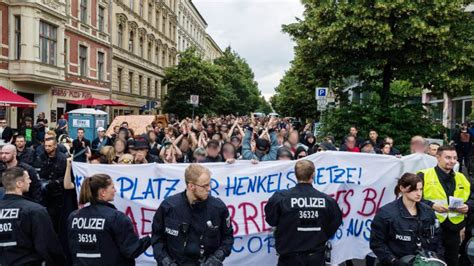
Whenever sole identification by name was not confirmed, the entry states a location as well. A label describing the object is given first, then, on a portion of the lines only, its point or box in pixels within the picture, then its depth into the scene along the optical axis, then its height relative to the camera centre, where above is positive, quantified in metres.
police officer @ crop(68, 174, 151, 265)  3.96 -0.93
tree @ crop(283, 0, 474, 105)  13.05 +2.44
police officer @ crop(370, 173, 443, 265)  4.11 -0.88
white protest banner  6.00 -0.83
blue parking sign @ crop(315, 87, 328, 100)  18.62 +1.34
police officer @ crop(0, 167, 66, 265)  4.12 -0.96
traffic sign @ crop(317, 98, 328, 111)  18.74 +0.90
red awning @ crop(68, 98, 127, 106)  27.78 +1.16
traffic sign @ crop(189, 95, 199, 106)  28.71 +1.46
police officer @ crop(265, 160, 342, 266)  4.41 -0.88
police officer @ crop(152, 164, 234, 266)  3.92 -0.86
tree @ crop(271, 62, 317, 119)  33.02 +1.87
